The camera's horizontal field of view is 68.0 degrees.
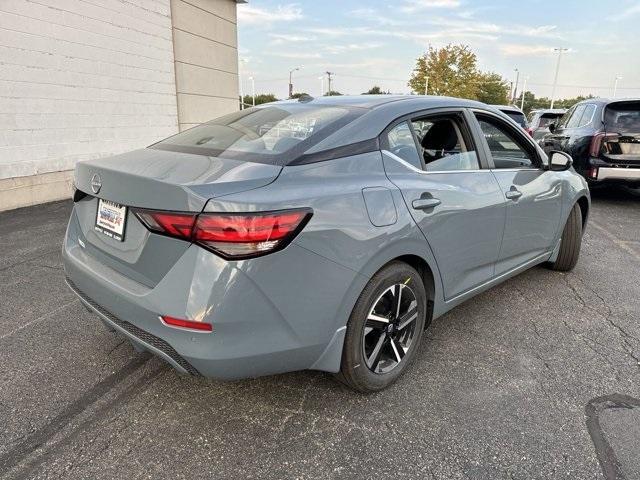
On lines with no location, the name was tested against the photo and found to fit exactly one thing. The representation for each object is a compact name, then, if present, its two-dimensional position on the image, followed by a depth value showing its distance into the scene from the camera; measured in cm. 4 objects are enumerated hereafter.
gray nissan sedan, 187
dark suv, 720
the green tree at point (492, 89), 5428
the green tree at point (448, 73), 5159
